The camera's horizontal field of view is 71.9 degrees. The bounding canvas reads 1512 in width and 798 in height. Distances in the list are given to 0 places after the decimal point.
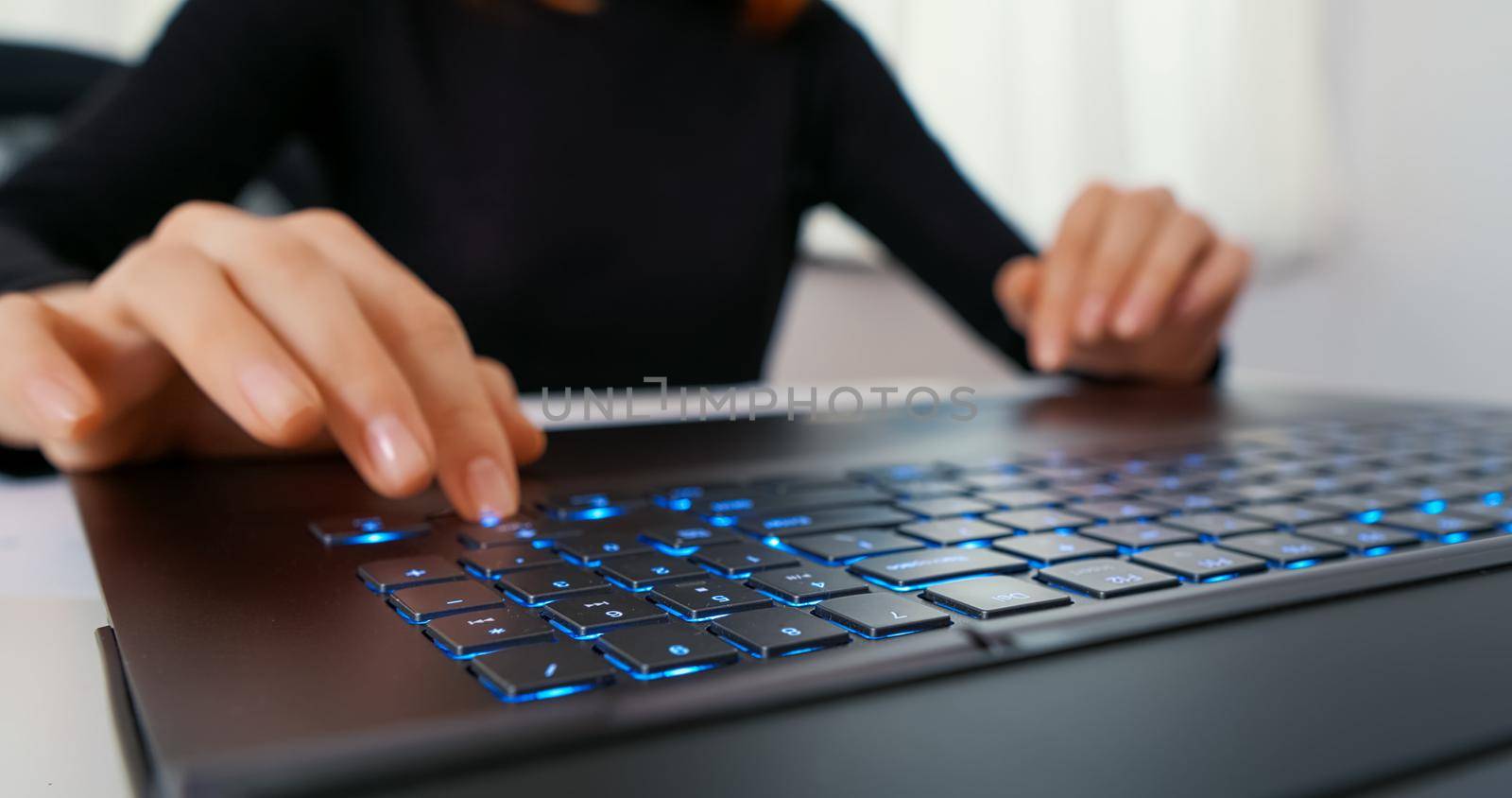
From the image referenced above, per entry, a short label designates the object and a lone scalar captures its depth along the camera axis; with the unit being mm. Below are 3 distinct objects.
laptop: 142
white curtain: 1485
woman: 375
